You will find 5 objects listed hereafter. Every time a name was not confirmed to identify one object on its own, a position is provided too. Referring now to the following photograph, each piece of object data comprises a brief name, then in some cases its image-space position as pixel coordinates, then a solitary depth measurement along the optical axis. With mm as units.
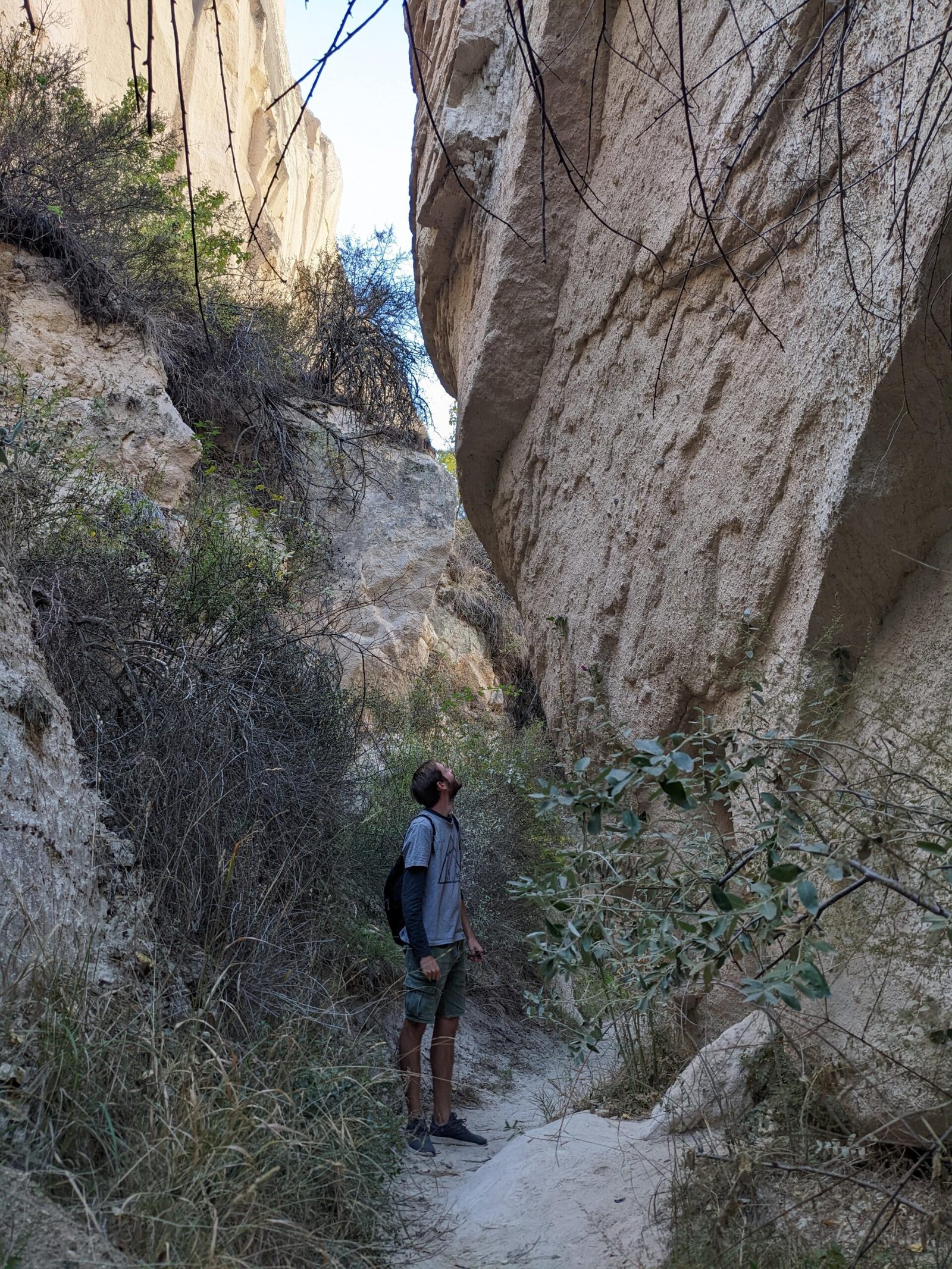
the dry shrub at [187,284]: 7891
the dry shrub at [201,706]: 3531
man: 4000
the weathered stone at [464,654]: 11516
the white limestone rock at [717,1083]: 2941
